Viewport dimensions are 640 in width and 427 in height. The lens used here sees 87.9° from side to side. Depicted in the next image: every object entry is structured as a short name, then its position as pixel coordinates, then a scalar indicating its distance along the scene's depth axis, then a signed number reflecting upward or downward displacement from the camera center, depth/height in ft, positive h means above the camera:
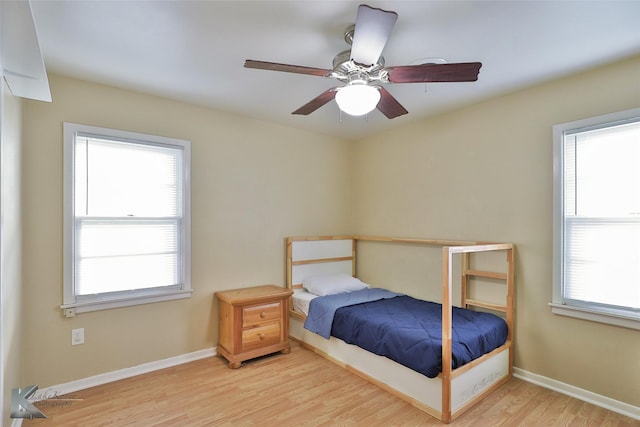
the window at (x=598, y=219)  7.52 -0.11
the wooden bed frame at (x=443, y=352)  7.38 -3.78
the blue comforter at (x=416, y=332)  7.49 -2.96
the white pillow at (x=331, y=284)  11.69 -2.56
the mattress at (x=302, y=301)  11.31 -3.00
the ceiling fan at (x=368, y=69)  5.02 +2.63
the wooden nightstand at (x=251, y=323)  9.96 -3.41
